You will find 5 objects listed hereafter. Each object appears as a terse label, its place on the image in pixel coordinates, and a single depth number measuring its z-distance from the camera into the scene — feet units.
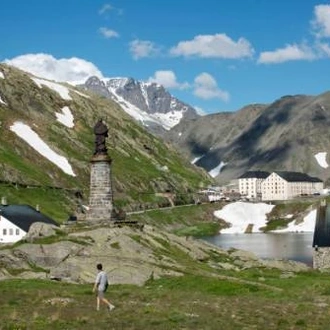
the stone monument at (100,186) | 276.00
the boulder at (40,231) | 244.42
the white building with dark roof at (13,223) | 325.83
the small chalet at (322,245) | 287.28
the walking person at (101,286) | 114.41
